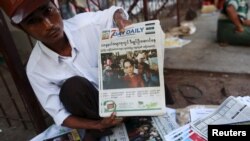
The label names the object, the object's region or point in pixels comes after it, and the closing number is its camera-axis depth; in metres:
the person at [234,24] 3.00
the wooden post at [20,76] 1.67
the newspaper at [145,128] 1.64
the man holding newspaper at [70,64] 1.43
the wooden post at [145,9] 3.24
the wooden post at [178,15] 3.83
